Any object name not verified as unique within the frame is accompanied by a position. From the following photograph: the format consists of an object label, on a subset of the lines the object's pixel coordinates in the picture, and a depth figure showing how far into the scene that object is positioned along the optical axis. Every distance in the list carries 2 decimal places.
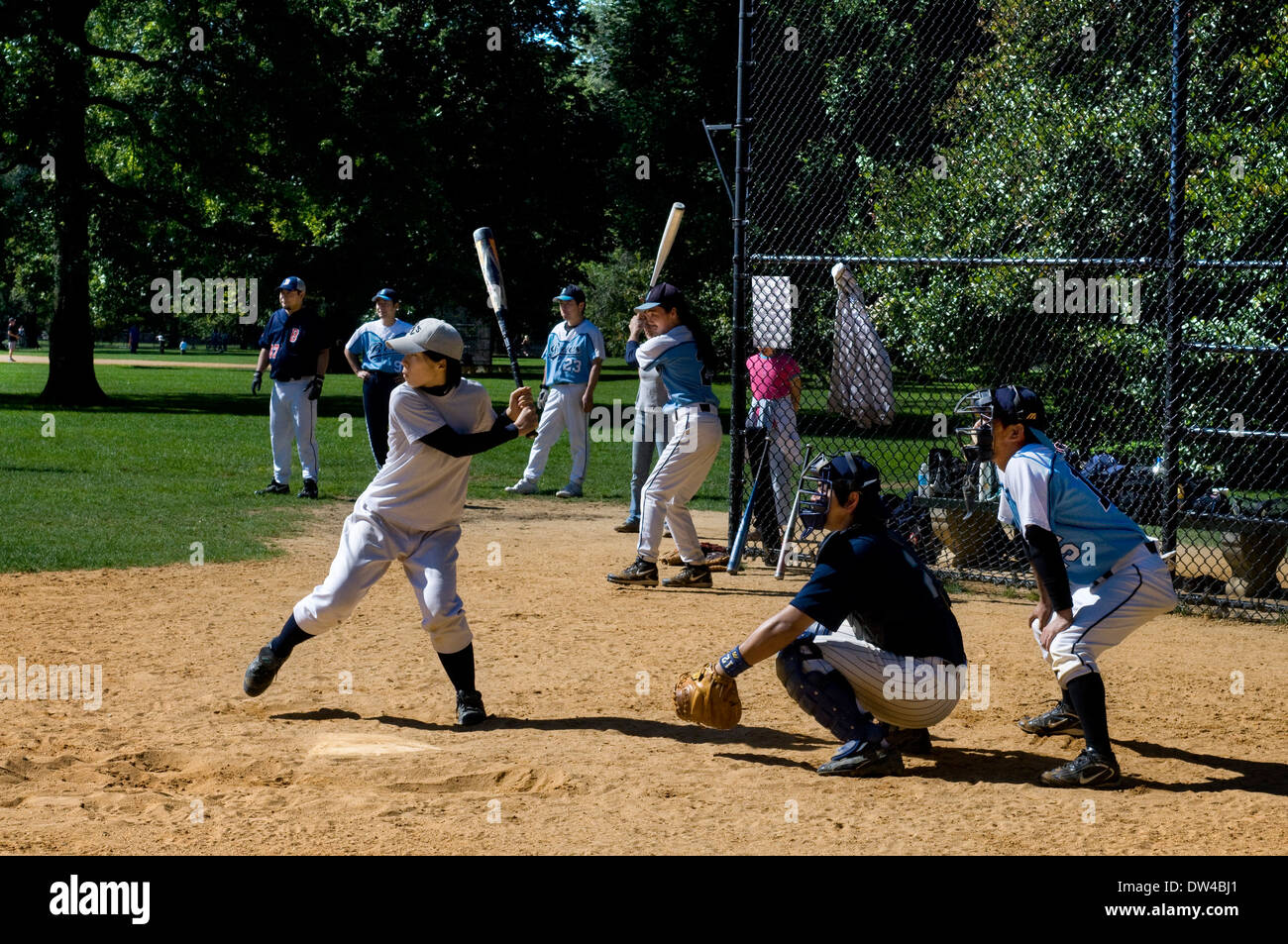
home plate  11.19
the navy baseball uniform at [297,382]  26.64
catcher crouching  10.63
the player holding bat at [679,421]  18.86
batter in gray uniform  12.12
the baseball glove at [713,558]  21.53
